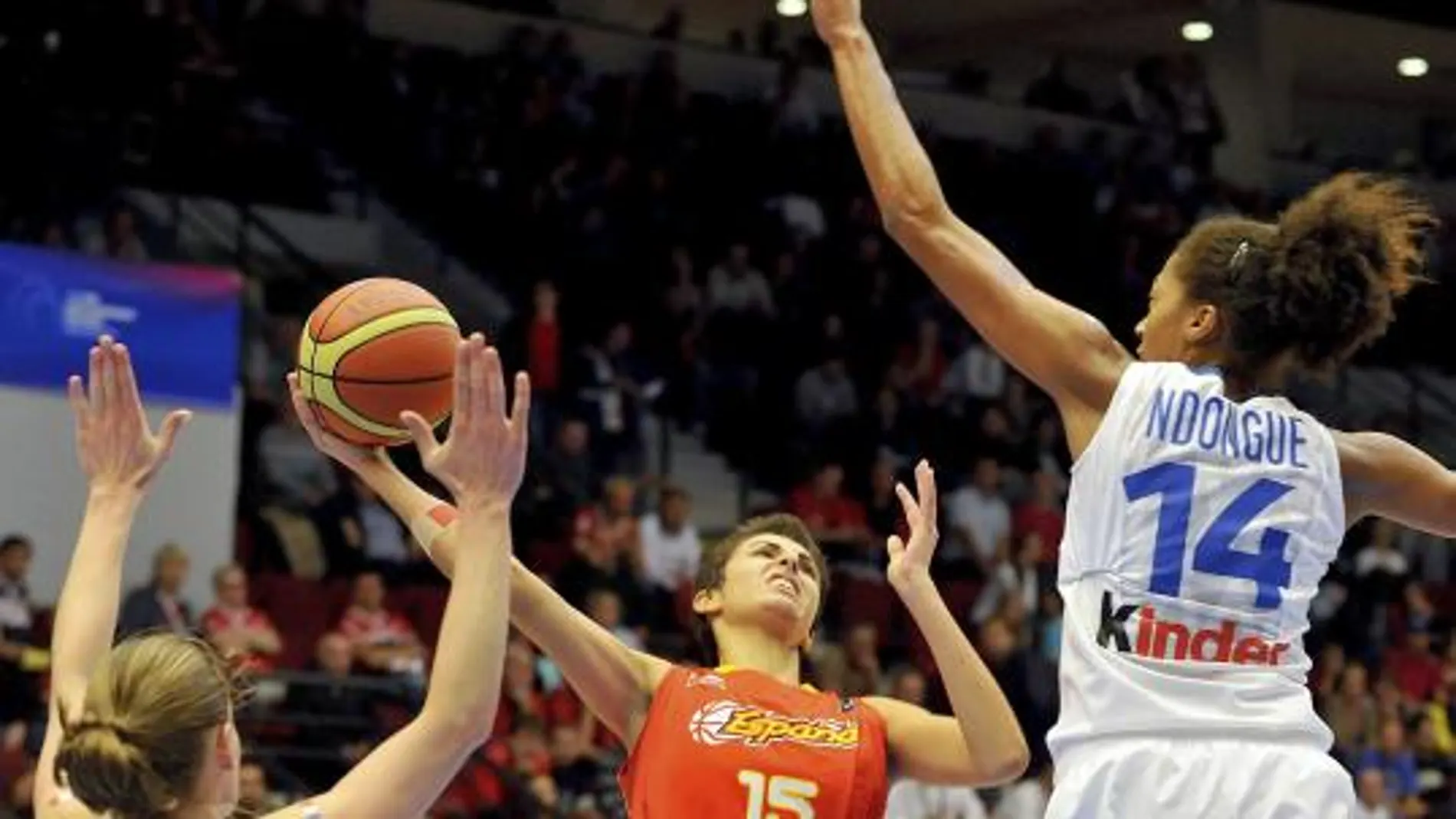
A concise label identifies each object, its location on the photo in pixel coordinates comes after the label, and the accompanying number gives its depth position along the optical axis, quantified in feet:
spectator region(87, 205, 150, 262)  47.91
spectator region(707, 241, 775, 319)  61.46
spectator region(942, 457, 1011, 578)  54.65
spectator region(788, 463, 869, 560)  53.26
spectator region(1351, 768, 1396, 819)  49.44
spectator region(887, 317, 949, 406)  61.77
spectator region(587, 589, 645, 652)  43.80
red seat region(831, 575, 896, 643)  52.54
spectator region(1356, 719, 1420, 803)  51.16
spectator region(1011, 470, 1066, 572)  55.36
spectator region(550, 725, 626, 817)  40.93
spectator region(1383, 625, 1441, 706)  56.95
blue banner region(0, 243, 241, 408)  42.37
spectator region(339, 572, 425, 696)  41.93
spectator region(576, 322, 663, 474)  53.62
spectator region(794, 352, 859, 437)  59.52
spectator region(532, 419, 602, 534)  50.78
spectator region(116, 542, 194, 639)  39.19
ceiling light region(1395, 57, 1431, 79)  88.17
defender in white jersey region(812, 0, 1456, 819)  13.76
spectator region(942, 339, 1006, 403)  63.41
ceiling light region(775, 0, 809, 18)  80.18
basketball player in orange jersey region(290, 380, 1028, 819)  16.48
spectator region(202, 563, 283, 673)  39.93
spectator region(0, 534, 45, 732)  37.63
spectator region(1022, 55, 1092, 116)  78.23
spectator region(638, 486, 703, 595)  48.32
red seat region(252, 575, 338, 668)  44.04
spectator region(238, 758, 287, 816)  34.17
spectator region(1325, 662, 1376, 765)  52.31
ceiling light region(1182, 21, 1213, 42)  83.25
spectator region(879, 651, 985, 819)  42.29
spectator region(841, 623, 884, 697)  46.11
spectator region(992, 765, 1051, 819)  45.19
